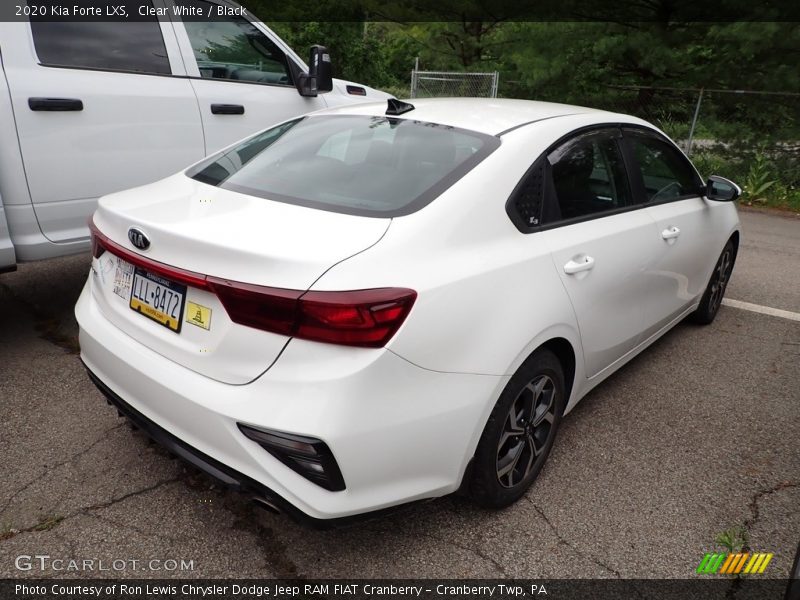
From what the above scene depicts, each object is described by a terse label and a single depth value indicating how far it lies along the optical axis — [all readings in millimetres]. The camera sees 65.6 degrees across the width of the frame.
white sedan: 1813
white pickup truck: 3297
